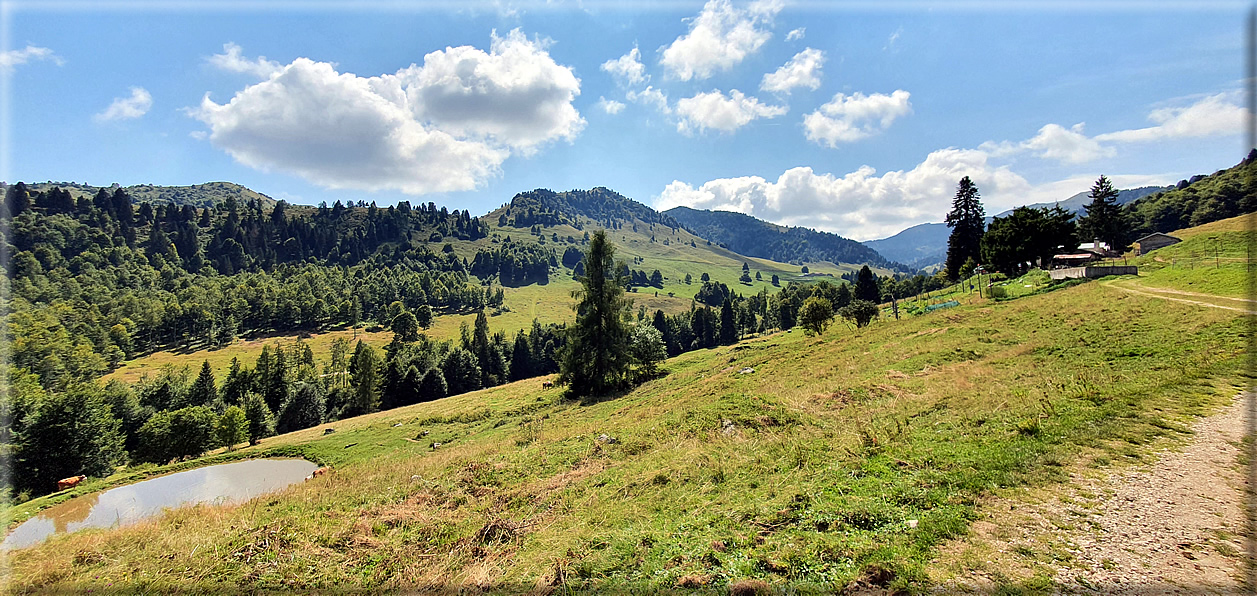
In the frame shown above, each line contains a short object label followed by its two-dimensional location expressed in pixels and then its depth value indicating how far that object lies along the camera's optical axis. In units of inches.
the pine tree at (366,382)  2925.7
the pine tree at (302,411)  2618.1
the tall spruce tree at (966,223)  2849.4
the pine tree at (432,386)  3225.9
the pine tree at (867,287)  3671.3
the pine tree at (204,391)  2827.3
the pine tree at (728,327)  4842.5
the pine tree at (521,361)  4375.0
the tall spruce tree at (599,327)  1646.2
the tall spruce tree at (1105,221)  2979.8
